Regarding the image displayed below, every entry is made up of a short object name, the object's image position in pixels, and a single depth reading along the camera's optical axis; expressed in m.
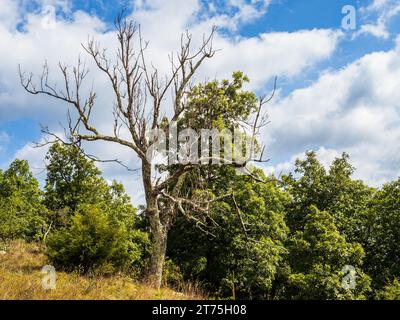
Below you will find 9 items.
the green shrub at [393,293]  18.33
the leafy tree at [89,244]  14.72
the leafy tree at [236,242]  20.83
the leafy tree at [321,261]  20.22
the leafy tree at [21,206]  21.27
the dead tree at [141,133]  16.02
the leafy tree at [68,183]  31.34
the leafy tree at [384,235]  25.97
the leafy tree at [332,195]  28.47
